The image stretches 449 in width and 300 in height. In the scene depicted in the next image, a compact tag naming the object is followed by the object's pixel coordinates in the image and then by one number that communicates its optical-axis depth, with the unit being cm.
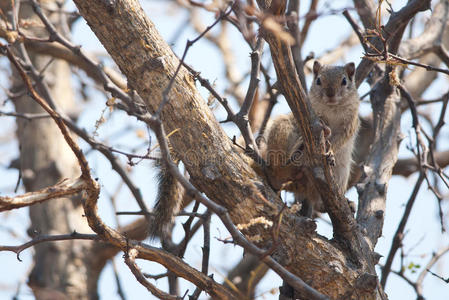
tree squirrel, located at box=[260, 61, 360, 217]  770
